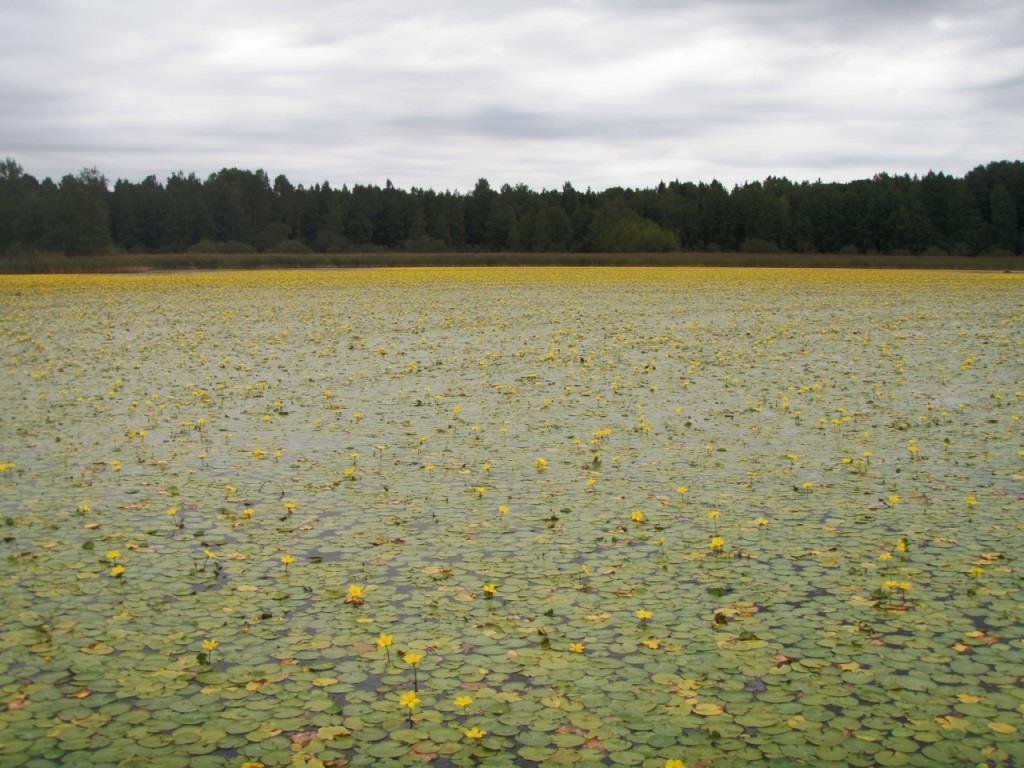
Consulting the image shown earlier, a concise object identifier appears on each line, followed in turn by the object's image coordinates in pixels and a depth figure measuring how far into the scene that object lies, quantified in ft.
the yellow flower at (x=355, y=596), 14.99
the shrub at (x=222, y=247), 229.86
